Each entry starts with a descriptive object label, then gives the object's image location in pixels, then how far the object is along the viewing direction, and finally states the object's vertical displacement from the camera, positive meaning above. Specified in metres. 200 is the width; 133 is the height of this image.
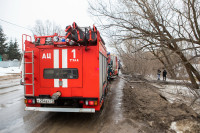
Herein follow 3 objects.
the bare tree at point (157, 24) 5.32 +2.08
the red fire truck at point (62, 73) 4.21 -0.18
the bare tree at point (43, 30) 37.19 +10.59
